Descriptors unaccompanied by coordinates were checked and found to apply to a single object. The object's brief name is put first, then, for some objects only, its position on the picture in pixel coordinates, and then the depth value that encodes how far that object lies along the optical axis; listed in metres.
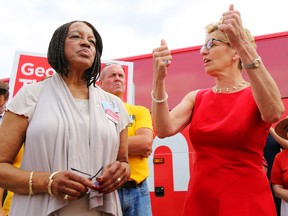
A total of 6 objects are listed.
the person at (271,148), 3.62
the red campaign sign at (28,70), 3.67
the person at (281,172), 3.22
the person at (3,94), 3.18
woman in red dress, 1.56
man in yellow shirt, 2.51
